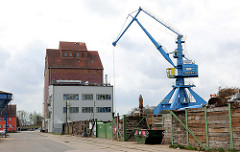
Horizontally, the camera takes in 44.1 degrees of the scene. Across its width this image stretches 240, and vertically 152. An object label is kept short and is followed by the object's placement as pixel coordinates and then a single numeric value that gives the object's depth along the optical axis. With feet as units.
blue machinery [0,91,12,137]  124.35
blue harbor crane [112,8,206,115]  205.57
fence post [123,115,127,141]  88.10
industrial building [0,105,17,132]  337.93
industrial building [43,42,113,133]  233.76
